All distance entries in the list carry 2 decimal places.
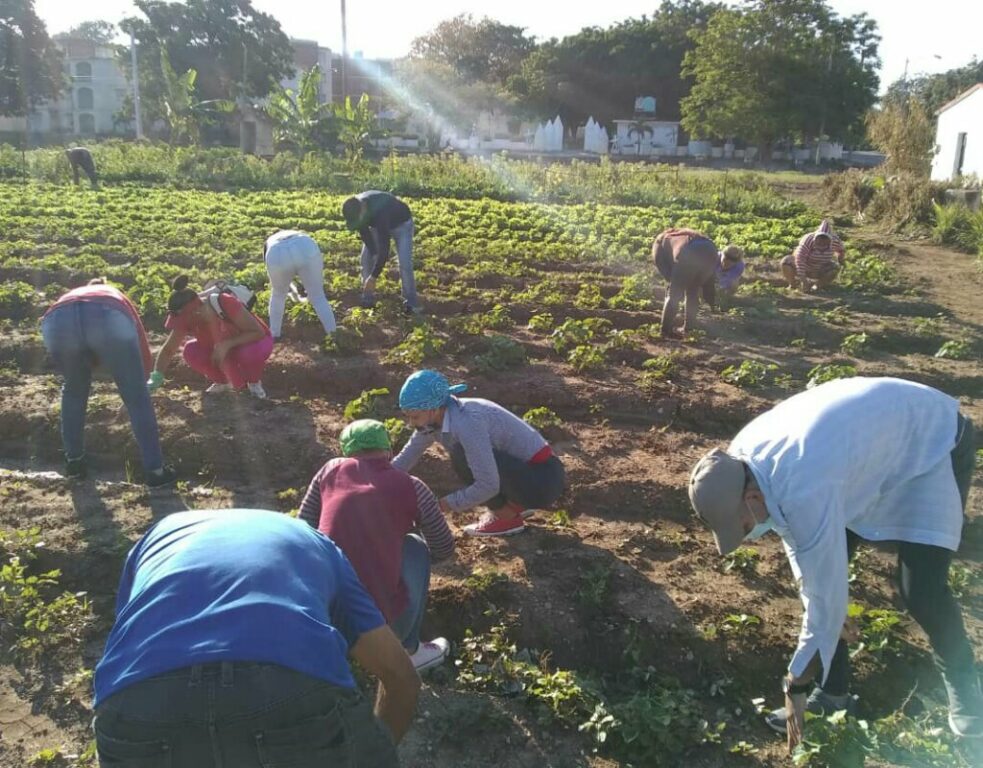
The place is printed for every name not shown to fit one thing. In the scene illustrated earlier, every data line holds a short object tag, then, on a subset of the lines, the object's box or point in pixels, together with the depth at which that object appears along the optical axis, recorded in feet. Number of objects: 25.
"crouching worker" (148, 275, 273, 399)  18.74
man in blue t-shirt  5.88
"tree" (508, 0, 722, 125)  169.27
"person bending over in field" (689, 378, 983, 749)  8.18
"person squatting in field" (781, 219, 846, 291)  35.76
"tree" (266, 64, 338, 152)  87.30
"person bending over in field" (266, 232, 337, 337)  23.27
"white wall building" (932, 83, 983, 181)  88.79
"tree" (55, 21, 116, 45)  327.67
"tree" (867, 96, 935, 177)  72.18
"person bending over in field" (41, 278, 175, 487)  15.64
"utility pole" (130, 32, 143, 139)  136.56
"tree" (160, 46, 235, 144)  91.66
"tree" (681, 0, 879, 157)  123.95
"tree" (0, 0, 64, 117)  160.04
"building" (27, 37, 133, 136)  200.75
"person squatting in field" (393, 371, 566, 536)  12.61
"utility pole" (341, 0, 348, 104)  109.65
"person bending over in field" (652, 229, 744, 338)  26.04
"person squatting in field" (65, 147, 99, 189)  67.92
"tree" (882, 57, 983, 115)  207.84
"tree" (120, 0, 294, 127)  165.48
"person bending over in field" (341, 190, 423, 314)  26.91
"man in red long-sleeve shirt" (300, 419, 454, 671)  9.91
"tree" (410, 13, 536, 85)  196.13
